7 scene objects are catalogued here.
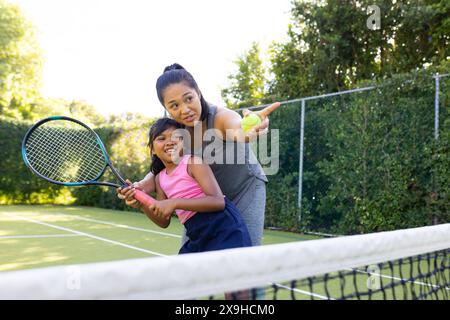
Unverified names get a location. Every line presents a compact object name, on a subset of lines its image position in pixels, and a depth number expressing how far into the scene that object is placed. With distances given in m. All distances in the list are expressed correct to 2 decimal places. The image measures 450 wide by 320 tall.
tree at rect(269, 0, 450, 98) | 14.66
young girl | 2.21
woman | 2.30
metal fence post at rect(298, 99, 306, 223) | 8.53
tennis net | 0.98
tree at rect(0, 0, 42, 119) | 20.62
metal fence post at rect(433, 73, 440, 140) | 6.55
